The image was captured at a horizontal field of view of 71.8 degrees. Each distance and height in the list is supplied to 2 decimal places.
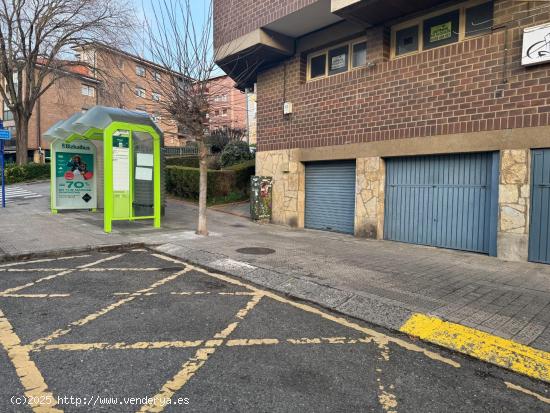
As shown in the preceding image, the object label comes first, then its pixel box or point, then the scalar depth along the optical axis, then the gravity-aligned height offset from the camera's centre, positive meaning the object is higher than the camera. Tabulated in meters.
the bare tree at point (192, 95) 9.24 +2.11
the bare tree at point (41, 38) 19.34 +7.55
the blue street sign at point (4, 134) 12.93 +1.54
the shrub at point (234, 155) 19.83 +1.40
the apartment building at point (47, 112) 33.72 +6.27
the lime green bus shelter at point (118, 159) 9.50 +0.59
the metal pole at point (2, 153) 13.40 +0.95
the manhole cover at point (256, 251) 7.56 -1.40
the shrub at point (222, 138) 23.56 +2.79
